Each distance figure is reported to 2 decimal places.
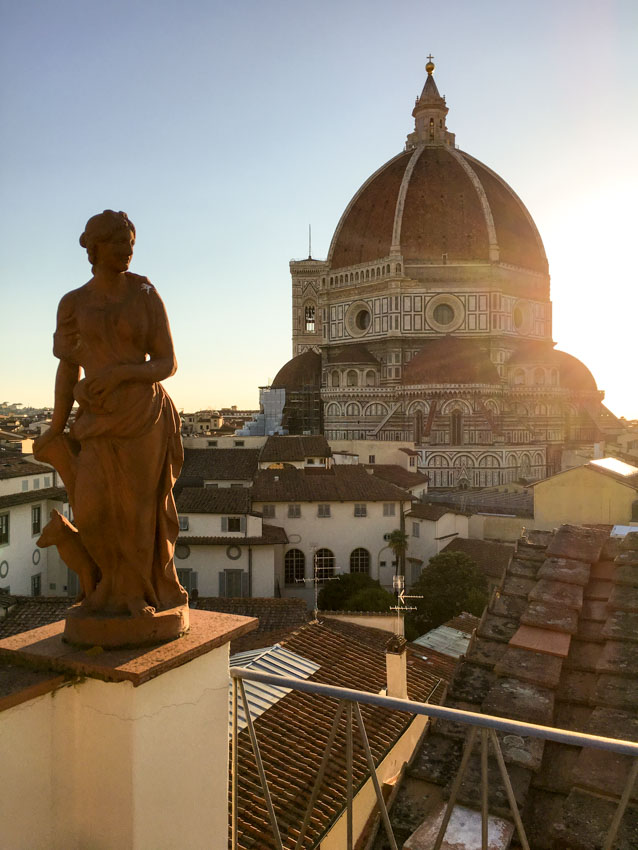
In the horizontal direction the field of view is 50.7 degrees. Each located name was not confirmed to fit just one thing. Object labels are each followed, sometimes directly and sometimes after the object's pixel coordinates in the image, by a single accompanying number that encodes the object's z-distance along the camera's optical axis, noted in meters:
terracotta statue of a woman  2.56
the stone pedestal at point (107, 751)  2.31
